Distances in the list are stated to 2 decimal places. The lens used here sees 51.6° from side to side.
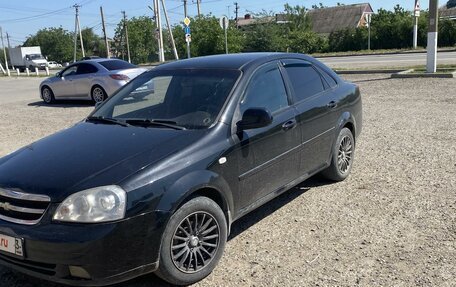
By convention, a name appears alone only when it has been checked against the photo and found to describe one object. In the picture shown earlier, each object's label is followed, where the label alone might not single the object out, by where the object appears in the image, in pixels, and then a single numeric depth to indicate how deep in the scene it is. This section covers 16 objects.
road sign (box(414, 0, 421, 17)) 32.01
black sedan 3.04
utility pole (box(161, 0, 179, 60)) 43.21
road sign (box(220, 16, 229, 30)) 22.19
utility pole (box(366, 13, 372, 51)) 43.36
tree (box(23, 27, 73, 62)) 91.26
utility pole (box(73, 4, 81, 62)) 70.55
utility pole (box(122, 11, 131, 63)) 59.41
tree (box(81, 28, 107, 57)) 100.99
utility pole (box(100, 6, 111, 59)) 62.03
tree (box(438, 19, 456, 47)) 39.78
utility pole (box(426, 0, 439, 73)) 15.09
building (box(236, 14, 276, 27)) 47.36
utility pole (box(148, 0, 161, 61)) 37.44
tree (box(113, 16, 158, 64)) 61.28
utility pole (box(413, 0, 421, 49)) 37.34
